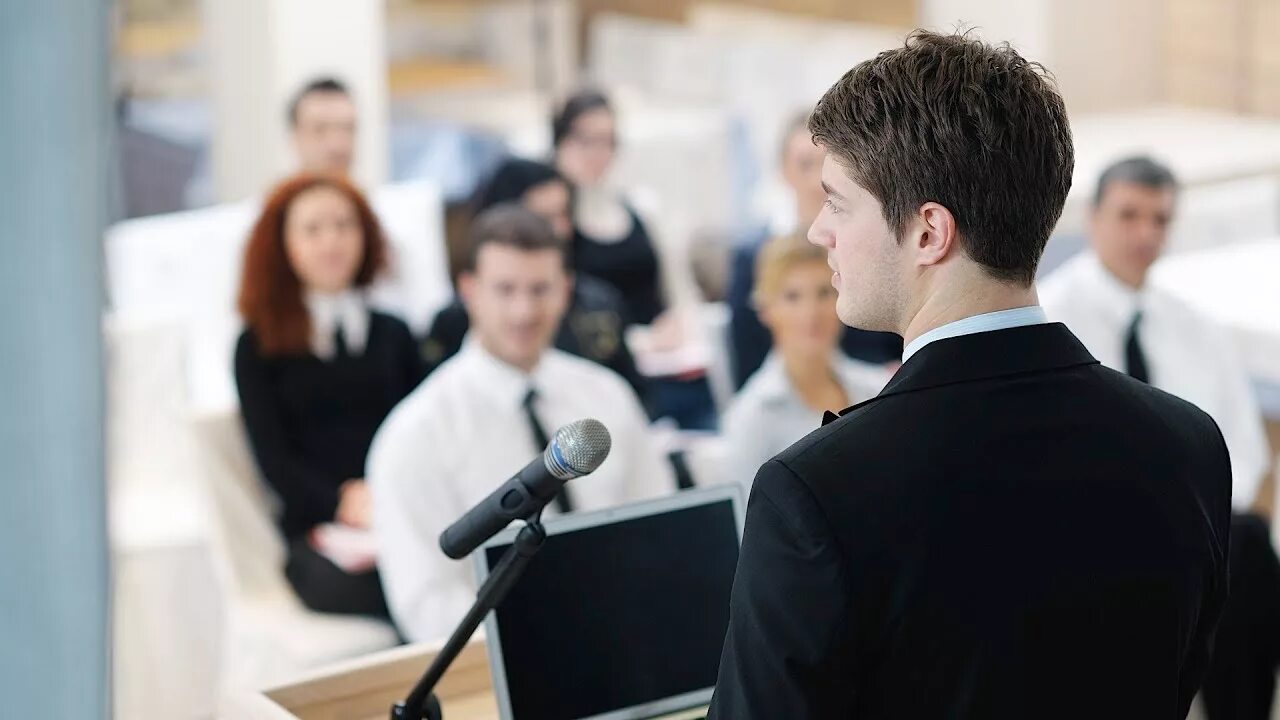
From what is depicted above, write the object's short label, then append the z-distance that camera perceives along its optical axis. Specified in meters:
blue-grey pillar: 0.93
